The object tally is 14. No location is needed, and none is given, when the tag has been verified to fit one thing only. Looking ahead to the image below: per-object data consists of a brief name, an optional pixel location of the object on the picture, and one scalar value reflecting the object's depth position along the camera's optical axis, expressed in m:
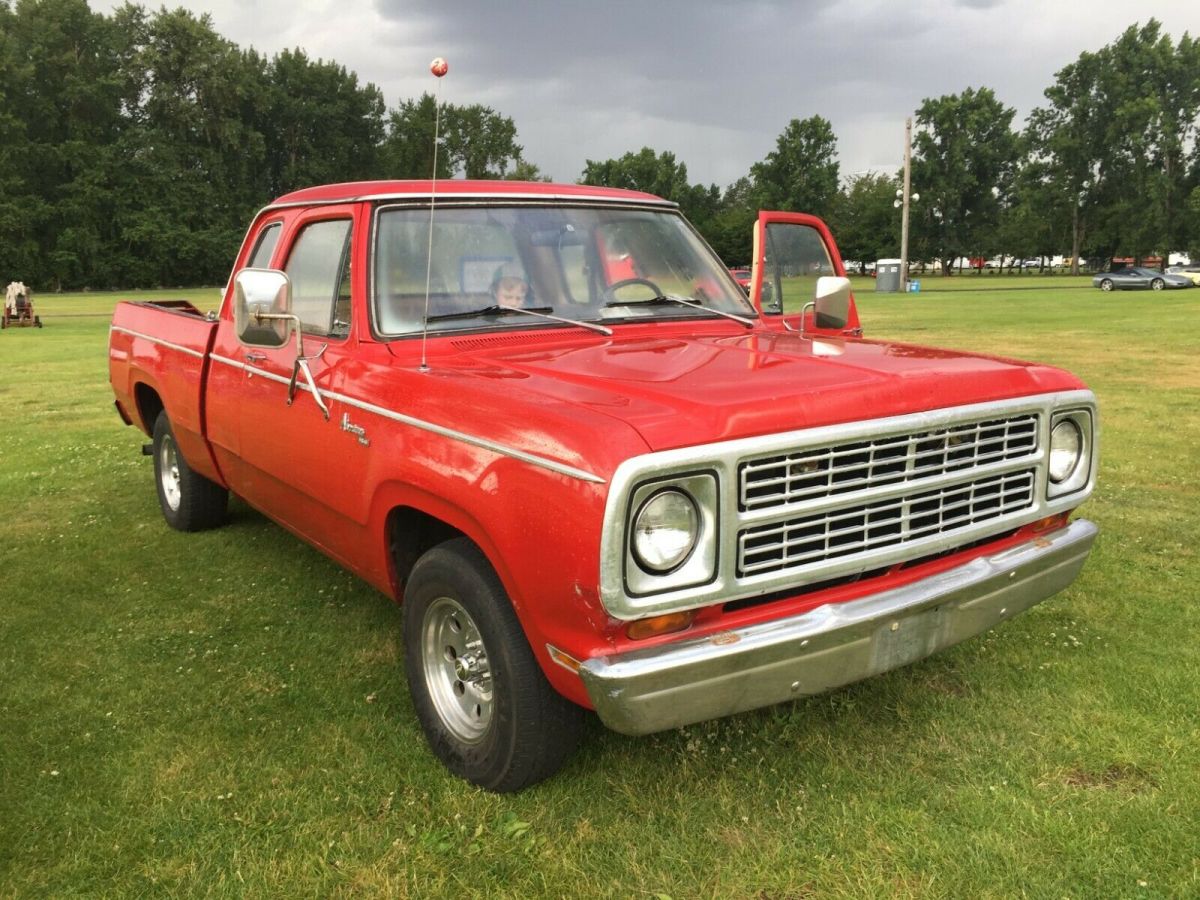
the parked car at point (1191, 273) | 44.68
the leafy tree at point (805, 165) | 70.25
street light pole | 44.00
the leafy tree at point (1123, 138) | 69.38
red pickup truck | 2.31
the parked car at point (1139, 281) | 41.84
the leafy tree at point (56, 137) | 57.28
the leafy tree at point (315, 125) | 73.00
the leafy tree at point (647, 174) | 81.75
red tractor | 23.50
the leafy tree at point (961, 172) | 75.62
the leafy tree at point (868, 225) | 79.00
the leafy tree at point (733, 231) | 65.19
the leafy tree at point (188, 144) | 62.19
